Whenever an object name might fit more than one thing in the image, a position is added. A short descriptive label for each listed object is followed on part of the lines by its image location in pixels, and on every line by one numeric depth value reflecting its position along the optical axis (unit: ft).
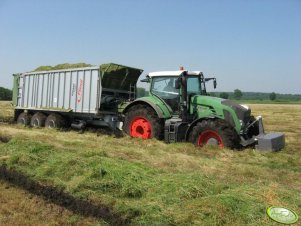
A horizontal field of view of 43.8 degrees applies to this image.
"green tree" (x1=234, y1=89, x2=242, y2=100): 399.48
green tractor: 32.65
